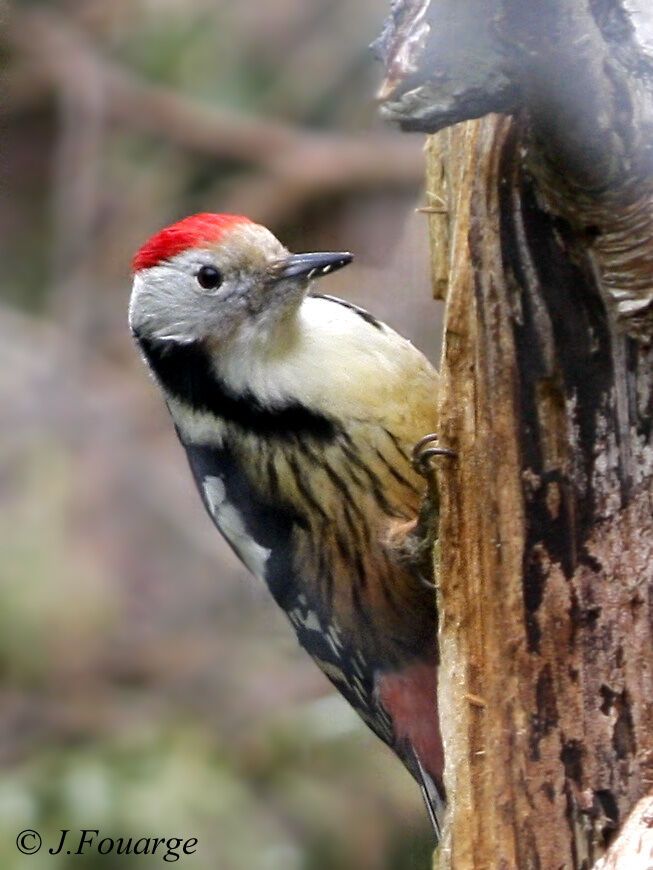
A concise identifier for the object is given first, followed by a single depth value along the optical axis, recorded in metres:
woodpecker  5.10
